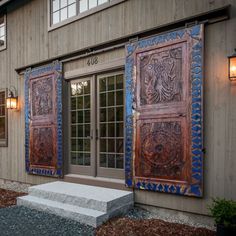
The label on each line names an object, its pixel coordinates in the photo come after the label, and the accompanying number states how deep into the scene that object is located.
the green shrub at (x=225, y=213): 2.81
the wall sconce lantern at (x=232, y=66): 3.13
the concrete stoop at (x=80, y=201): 3.67
